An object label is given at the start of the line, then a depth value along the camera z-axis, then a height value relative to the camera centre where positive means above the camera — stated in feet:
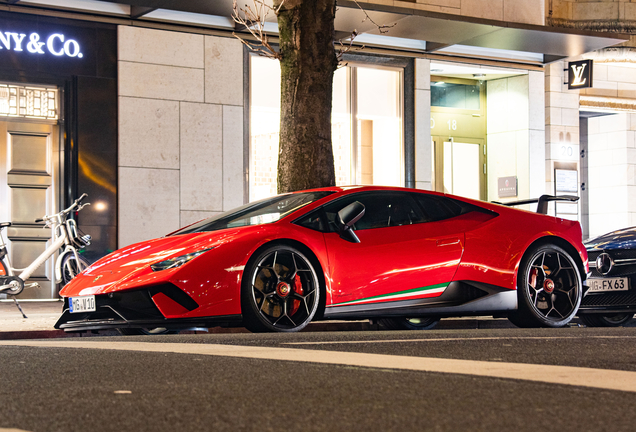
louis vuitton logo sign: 62.13 +10.75
